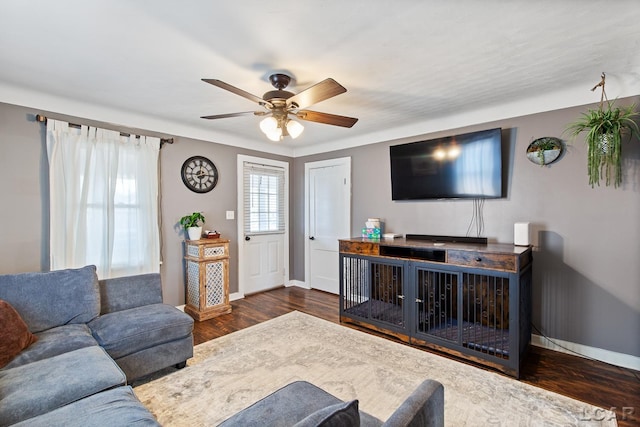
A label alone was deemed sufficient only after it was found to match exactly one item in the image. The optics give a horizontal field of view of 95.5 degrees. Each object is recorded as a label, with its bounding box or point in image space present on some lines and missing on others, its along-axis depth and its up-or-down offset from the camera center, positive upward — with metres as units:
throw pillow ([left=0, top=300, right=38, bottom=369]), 1.73 -0.75
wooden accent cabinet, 3.60 -0.81
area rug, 1.91 -1.31
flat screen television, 3.04 +0.53
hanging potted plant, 2.28 +0.62
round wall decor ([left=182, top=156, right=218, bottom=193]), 3.85 +0.55
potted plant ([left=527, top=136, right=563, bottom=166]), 2.73 +0.60
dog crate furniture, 2.42 -0.84
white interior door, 4.51 -0.05
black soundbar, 3.18 -0.30
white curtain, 2.84 +0.16
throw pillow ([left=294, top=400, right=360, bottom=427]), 0.79 -0.58
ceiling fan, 2.08 +0.86
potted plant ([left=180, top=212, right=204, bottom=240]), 3.73 -0.13
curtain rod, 2.73 +0.91
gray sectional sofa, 1.34 -0.86
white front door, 4.48 -0.16
